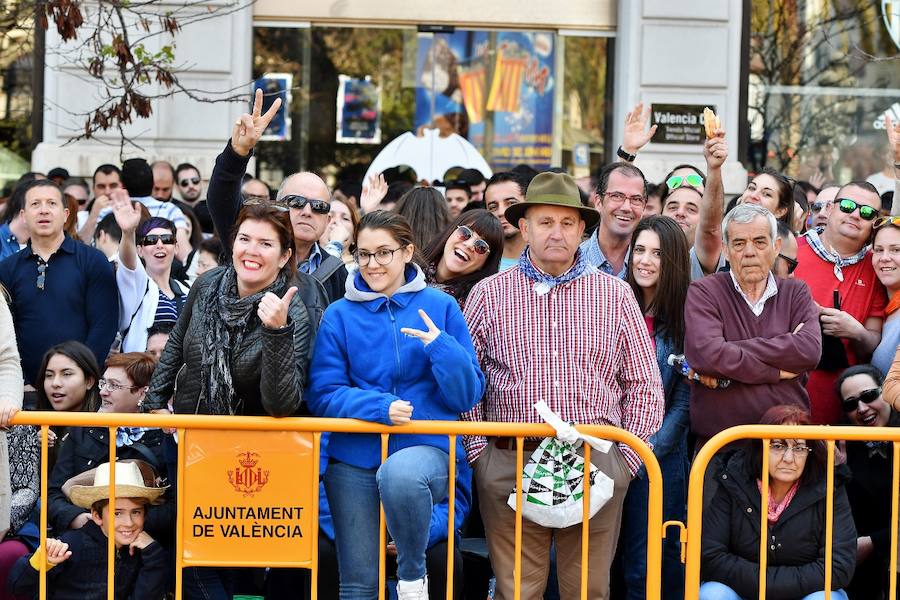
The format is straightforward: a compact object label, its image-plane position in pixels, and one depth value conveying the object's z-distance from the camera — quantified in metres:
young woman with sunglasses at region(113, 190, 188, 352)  7.82
